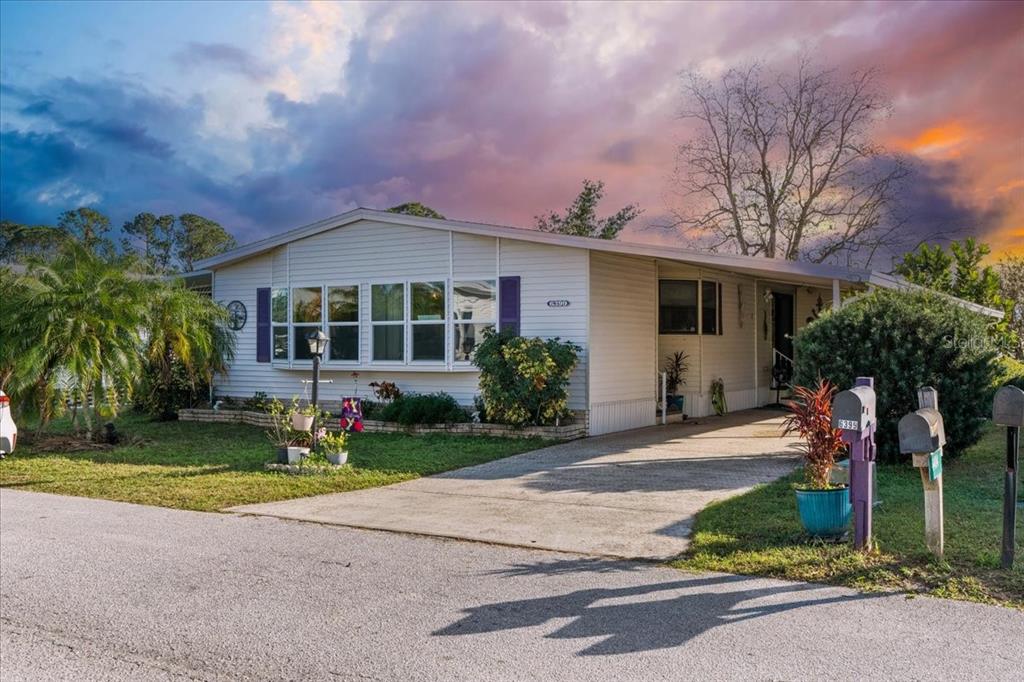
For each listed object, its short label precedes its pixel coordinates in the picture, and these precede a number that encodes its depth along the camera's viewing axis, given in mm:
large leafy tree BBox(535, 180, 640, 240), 34594
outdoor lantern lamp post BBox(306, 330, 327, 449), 10625
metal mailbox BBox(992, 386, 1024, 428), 5258
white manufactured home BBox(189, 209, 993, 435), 13289
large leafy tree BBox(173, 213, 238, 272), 47656
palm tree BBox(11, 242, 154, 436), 11734
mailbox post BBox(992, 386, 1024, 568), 5230
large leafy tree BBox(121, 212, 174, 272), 47688
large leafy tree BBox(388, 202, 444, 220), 35250
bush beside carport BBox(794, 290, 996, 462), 9102
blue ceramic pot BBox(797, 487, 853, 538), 5910
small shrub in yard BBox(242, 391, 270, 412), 16031
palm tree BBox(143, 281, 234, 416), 13586
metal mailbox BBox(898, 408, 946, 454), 5219
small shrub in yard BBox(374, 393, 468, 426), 13617
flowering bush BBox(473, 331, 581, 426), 12398
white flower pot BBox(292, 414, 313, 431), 10156
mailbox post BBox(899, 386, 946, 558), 5234
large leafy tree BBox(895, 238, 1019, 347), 21312
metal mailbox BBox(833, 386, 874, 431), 5562
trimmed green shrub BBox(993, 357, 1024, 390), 9508
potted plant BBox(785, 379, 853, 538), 5918
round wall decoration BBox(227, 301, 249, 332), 17141
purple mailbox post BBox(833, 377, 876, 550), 5574
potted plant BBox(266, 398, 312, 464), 10141
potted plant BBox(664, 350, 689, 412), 15789
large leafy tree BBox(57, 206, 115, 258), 45375
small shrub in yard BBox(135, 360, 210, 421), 16844
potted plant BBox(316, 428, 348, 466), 10227
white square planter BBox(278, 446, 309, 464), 10102
